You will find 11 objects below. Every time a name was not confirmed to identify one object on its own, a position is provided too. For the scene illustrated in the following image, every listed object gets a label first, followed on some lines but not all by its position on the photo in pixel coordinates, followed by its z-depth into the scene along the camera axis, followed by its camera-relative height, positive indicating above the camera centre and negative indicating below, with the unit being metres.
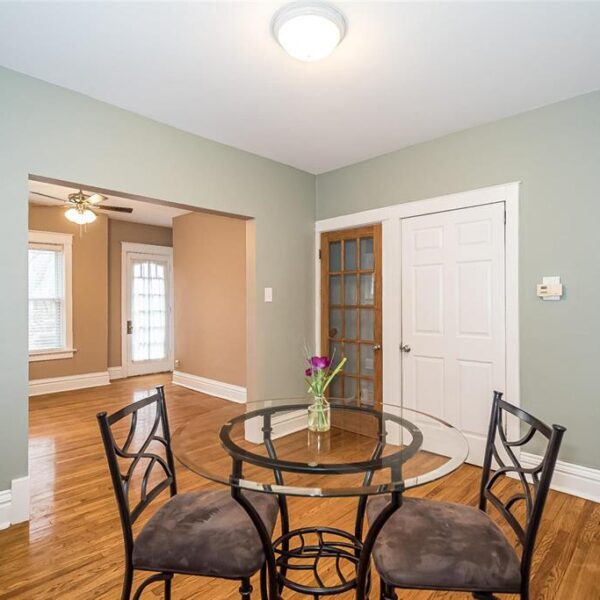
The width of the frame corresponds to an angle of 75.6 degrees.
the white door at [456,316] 2.97 -0.11
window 5.50 +0.12
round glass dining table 1.28 -0.61
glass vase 1.80 -0.53
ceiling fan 4.18 +1.10
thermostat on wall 2.64 +0.09
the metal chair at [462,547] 1.19 -0.80
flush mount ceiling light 1.79 +1.32
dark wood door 3.69 -0.06
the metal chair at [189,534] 1.25 -0.80
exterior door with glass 6.64 -0.16
